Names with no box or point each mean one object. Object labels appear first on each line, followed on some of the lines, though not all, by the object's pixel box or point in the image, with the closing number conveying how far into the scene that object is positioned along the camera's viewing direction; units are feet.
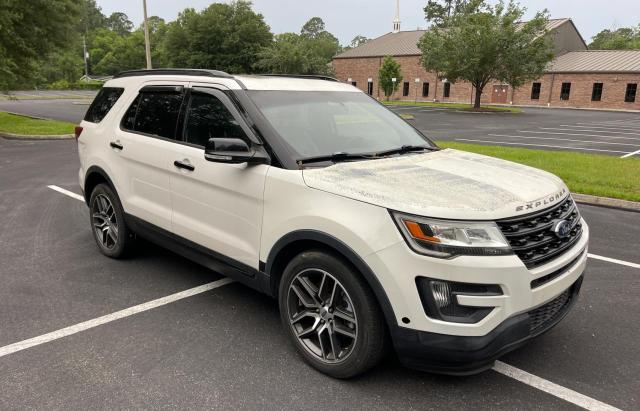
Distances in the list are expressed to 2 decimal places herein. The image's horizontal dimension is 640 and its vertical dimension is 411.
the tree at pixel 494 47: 121.19
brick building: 158.10
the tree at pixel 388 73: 169.58
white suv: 8.43
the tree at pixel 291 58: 145.28
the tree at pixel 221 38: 183.73
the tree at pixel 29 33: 51.24
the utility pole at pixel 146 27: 82.69
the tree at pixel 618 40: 263.45
